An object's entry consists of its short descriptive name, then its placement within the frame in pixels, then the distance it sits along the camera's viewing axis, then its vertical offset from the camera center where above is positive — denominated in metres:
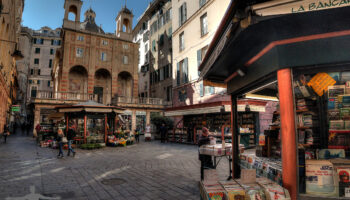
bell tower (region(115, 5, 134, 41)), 31.22 +14.20
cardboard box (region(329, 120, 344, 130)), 3.04 -0.08
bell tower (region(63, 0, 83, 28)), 27.33 +14.12
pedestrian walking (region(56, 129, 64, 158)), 10.02 -0.92
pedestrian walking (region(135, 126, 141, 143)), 18.20 -1.49
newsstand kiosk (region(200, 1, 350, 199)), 2.56 +0.55
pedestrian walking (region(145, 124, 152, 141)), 20.10 -1.42
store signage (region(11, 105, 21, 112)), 25.85 +1.27
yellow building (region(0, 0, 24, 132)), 14.95 +6.37
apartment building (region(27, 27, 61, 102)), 52.16 +14.88
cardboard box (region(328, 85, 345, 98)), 3.01 +0.40
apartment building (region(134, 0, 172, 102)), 30.05 +10.69
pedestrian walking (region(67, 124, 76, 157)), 10.69 -0.82
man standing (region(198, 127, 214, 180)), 5.62 -0.98
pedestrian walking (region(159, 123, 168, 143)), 18.07 -1.14
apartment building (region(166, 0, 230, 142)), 16.81 +6.67
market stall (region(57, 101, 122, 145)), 14.42 -0.11
